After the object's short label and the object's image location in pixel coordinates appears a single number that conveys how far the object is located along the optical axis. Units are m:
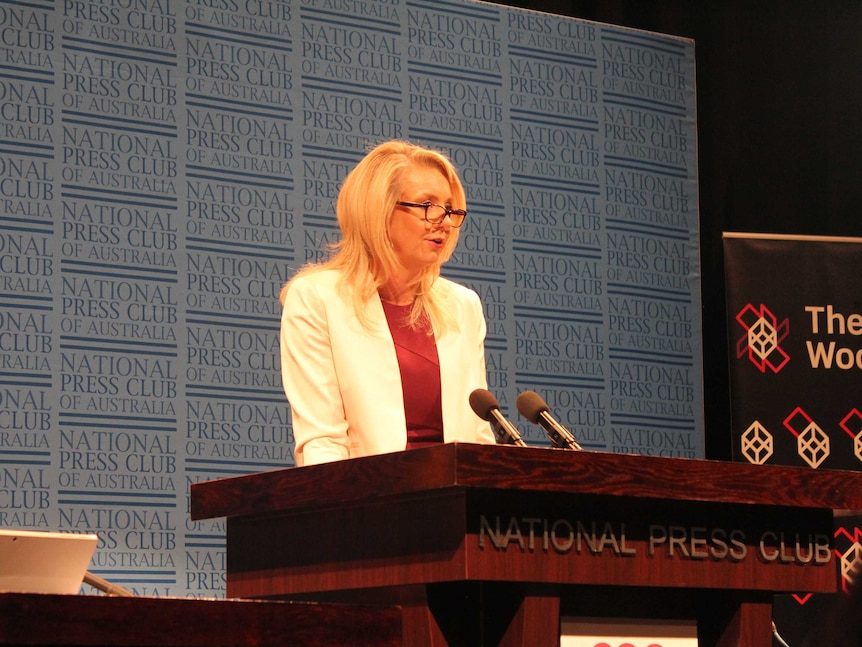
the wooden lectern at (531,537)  3.54
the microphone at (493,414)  4.23
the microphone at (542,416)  4.12
